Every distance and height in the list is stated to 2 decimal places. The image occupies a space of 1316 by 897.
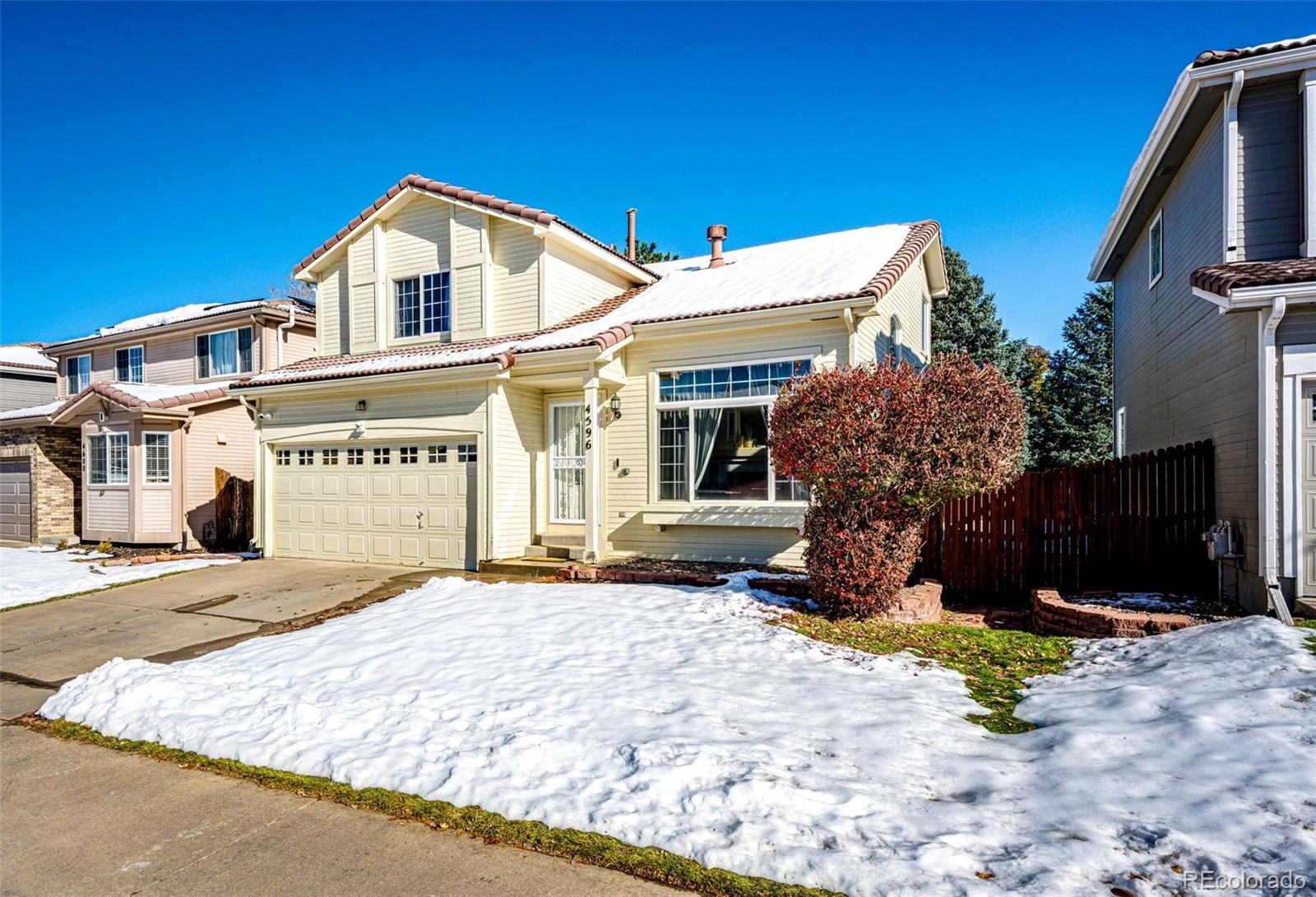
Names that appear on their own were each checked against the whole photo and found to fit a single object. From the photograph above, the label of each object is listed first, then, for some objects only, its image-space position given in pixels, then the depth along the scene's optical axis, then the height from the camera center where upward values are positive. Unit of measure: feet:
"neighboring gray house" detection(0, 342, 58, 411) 82.07 +8.63
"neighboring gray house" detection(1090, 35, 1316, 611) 23.89 +5.74
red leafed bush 25.30 -0.11
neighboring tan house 56.44 +2.27
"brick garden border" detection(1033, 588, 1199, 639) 23.08 -5.43
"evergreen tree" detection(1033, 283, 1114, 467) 91.40 +7.23
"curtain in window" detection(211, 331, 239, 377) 65.82 +9.08
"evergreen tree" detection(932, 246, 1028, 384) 92.73 +15.94
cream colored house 38.06 +3.93
